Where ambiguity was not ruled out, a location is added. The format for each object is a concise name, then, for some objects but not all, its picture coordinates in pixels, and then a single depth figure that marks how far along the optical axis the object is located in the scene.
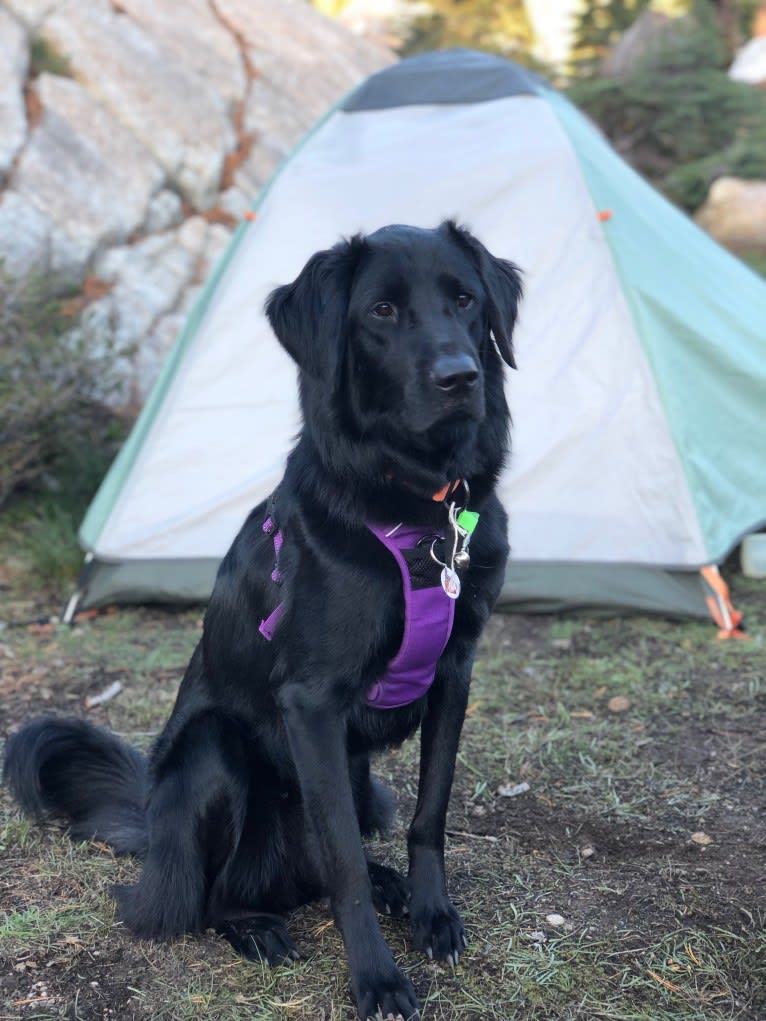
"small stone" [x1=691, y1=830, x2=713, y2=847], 2.74
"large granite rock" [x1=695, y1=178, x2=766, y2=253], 11.13
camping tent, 4.45
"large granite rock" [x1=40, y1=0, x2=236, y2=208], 8.24
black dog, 2.15
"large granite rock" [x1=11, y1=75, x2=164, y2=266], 7.37
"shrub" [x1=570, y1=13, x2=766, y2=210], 11.48
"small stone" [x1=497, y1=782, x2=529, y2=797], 3.11
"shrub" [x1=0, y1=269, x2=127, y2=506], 5.39
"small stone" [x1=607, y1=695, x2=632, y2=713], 3.69
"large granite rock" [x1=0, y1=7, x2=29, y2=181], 7.35
